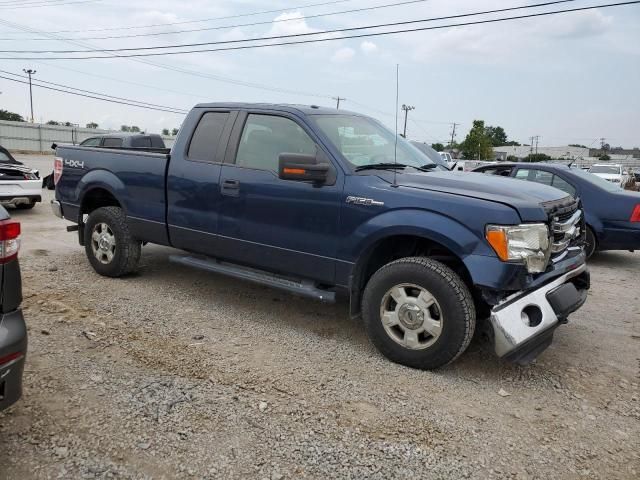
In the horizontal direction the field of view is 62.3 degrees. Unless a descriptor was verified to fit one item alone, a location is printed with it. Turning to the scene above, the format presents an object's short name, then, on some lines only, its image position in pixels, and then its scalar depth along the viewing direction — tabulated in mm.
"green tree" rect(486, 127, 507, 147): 123062
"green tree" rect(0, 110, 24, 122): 69750
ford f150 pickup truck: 3598
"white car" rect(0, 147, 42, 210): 10109
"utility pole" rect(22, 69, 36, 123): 63694
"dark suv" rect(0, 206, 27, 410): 2404
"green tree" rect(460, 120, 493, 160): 65062
